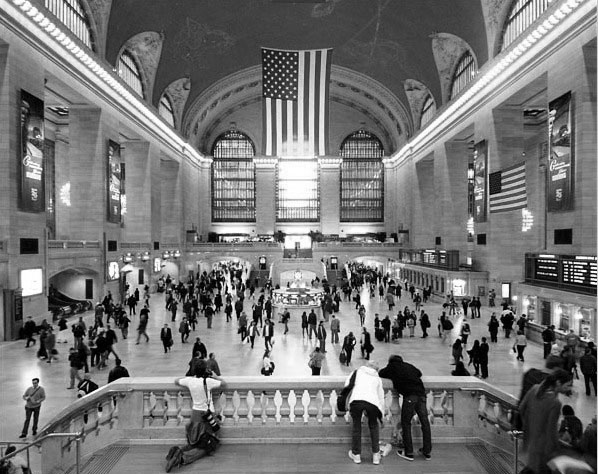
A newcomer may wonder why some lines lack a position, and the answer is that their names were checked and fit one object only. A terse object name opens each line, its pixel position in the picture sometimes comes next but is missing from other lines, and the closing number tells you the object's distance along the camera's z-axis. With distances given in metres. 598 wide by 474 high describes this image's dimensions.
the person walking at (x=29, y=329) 14.57
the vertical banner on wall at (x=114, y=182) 24.39
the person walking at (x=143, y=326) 14.42
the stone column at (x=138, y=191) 30.45
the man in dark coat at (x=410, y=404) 4.29
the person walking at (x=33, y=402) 7.00
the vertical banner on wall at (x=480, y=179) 24.80
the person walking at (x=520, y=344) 12.19
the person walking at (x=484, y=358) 10.41
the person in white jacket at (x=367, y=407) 4.17
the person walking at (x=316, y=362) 9.56
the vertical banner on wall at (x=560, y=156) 16.55
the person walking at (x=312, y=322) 14.98
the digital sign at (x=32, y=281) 15.95
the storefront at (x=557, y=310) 13.34
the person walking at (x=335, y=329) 14.51
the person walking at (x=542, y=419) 3.18
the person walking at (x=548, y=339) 12.37
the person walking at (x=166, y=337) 12.90
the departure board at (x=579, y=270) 13.90
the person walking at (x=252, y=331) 13.87
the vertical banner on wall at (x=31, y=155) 16.17
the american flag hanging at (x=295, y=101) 17.66
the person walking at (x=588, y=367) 9.16
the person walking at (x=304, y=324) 15.07
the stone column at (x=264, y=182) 49.56
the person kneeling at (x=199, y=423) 4.15
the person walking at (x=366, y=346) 11.65
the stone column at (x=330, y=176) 49.50
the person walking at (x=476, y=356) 10.52
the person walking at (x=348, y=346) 11.64
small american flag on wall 16.14
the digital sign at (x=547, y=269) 15.74
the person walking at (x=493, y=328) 14.53
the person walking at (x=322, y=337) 12.57
